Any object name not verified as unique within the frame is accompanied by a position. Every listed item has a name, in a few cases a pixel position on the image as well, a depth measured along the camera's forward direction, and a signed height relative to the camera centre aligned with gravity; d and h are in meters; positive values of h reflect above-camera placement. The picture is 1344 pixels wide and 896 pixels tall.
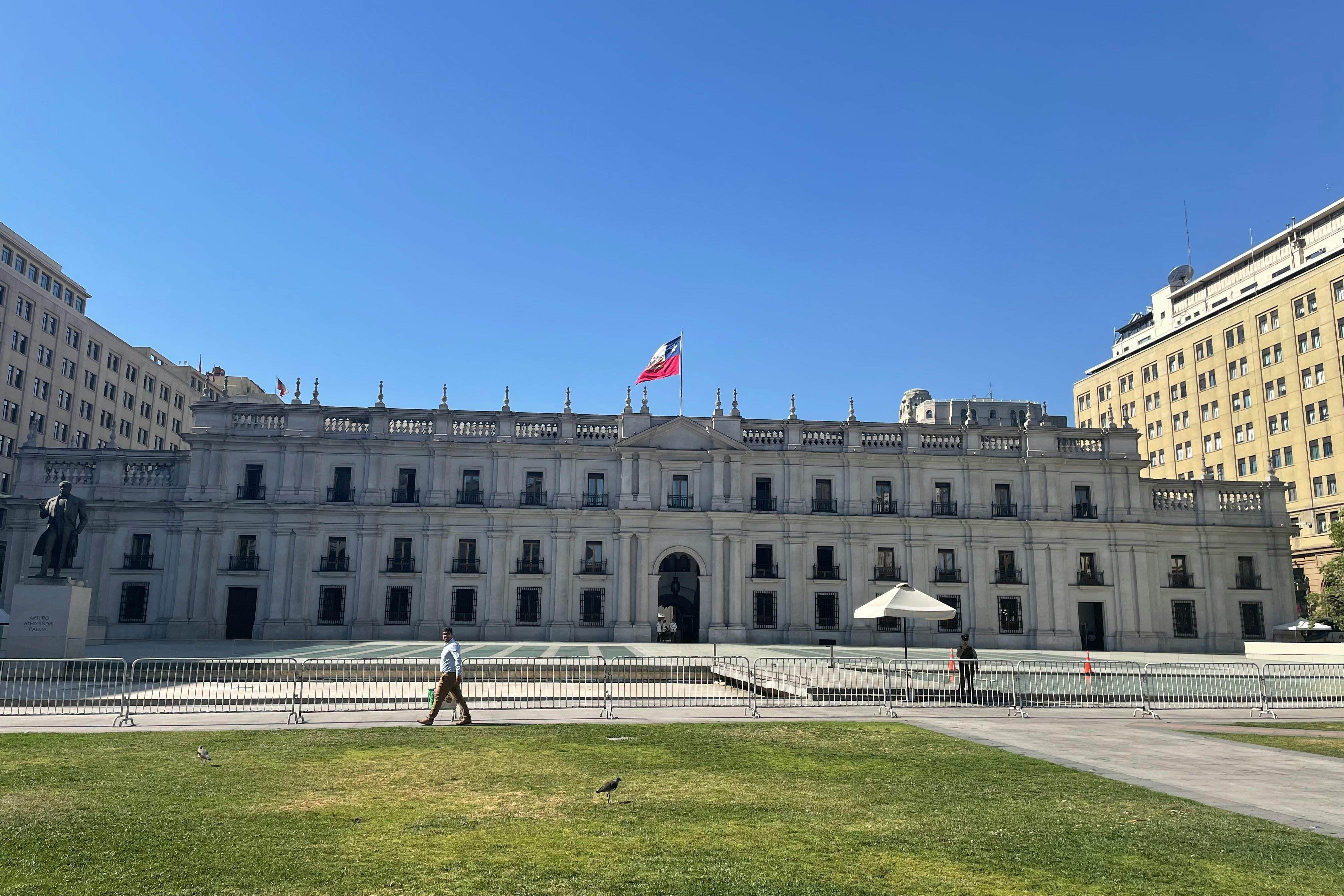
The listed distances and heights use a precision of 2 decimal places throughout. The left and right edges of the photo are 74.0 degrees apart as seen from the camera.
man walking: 16.66 -1.45
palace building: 48.19 +3.97
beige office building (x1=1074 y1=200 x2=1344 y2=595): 57.47 +17.13
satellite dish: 81.88 +30.06
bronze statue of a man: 27.41 +2.02
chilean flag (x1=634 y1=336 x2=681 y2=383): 48.84 +13.02
